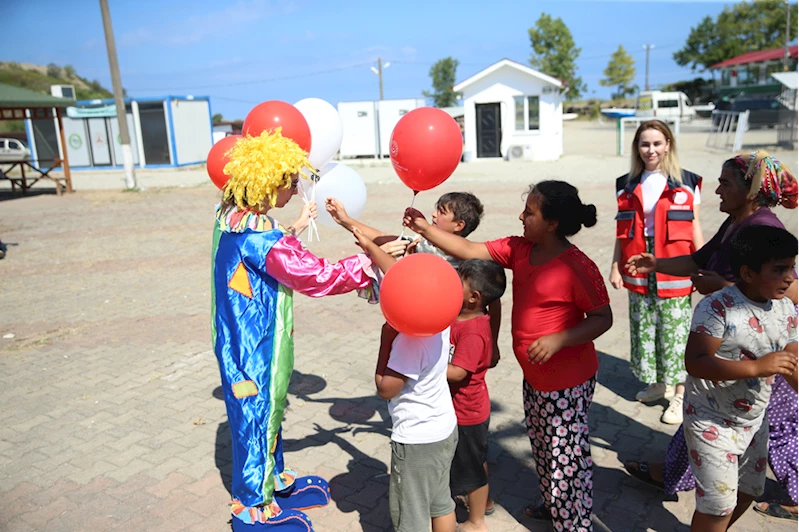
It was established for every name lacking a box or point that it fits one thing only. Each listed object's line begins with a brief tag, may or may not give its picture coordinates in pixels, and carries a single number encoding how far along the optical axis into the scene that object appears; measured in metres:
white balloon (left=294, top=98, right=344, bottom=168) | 3.60
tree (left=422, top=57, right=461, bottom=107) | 70.31
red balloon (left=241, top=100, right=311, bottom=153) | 3.10
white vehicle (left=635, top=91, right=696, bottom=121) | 38.86
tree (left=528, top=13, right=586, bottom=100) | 61.50
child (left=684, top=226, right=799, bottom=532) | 2.42
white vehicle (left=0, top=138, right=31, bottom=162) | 29.92
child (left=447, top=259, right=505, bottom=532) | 2.85
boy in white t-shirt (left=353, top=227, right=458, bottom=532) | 2.55
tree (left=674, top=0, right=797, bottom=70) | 58.53
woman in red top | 2.71
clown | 2.84
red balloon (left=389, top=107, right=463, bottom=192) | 2.91
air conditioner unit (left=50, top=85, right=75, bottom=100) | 33.56
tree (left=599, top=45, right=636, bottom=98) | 69.00
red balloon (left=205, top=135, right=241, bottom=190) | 3.44
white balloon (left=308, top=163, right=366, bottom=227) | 3.49
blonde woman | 4.21
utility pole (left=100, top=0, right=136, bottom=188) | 20.50
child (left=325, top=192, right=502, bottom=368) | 3.10
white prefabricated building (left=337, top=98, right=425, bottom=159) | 29.14
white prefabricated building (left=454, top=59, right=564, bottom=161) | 25.36
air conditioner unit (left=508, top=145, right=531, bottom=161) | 25.68
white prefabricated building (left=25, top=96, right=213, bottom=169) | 29.88
